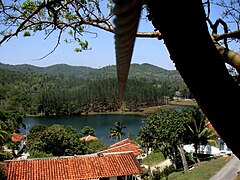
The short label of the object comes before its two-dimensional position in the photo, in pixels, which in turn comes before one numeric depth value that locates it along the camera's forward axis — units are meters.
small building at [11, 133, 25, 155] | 35.82
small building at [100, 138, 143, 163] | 24.31
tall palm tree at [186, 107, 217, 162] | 21.81
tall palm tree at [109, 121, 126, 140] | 40.78
